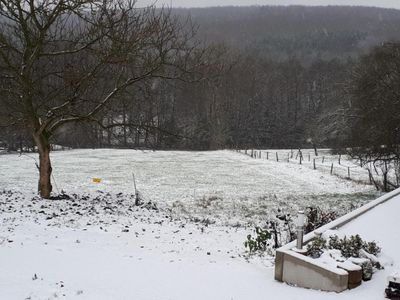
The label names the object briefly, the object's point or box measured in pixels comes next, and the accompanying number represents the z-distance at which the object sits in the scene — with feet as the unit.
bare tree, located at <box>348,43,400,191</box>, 82.64
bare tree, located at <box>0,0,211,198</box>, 44.57
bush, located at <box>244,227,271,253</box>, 32.29
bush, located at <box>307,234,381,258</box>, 23.70
